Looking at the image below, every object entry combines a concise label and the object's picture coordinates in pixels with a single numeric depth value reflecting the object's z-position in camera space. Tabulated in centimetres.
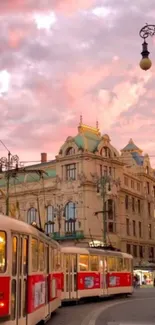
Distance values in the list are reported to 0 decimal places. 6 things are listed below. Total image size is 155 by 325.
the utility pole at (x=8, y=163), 2808
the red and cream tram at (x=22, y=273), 962
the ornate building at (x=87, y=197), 6825
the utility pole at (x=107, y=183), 6450
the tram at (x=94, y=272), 2325
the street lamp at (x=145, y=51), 1421
